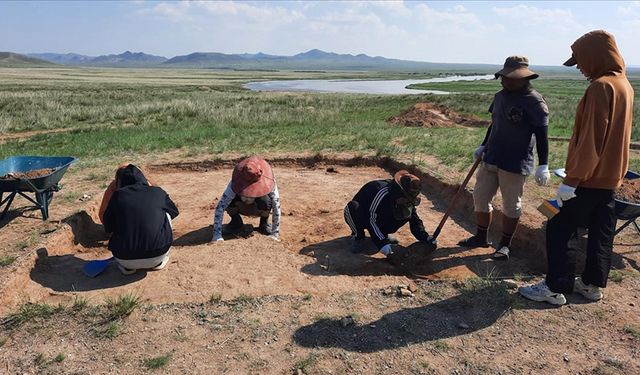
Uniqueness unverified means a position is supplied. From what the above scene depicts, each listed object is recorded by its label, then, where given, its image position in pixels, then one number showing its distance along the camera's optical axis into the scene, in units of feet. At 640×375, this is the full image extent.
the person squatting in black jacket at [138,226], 14.47
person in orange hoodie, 10.97
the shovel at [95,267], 15.45
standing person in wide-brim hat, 14.64
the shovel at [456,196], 16.99
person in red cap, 17.16
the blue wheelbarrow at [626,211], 15.48
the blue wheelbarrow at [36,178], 18.40
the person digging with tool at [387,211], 15.25
